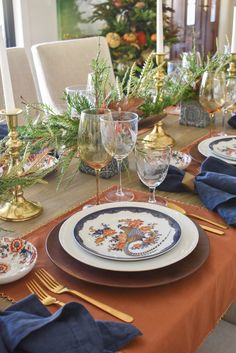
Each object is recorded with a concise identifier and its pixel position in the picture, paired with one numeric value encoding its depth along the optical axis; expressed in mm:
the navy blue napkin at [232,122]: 1583
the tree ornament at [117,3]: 2928
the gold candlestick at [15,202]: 950
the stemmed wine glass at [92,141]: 907
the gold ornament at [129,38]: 2927
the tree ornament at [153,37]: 2955
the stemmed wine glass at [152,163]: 957
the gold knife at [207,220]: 896
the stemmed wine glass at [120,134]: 916
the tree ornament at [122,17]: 2953
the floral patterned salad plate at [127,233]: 770
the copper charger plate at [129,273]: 703
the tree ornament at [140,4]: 2918
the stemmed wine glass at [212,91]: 1308
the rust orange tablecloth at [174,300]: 628
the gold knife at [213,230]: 868
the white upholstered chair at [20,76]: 1849
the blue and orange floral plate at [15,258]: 729
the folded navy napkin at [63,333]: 541
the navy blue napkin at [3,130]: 1339
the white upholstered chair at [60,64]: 1975
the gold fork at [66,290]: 646
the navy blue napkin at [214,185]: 939
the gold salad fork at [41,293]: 678
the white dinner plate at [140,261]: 726
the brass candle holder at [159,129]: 1365
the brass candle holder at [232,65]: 1630
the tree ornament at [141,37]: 2940
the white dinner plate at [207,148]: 1214
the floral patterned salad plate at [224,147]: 1228
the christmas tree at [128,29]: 2930
